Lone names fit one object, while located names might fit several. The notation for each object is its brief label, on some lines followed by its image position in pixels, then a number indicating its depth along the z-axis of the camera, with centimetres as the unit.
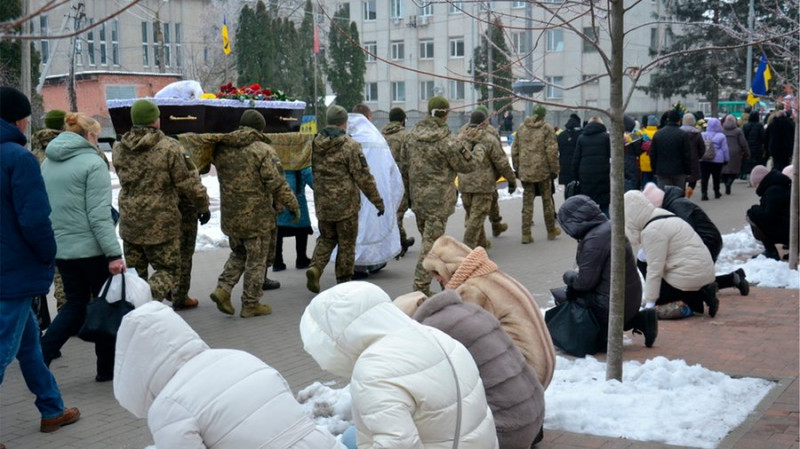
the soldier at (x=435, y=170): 1068
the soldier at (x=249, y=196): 928
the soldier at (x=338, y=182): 1016
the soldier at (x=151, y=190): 838
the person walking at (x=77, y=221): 693
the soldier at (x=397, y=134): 1284
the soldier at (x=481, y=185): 1268
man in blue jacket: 550
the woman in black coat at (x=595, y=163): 1425
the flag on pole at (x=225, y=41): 3257
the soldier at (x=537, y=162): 1454
